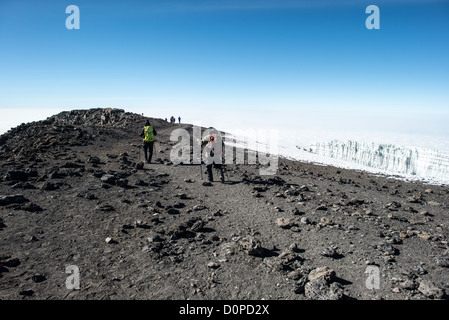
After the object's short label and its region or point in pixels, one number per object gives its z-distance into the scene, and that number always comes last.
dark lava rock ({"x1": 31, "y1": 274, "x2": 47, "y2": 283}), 4.41
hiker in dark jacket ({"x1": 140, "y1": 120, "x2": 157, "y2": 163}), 12.43
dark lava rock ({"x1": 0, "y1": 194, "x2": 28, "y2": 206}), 7.15
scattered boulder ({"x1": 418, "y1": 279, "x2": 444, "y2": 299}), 4.22
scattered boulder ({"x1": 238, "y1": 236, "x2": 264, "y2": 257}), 5.46
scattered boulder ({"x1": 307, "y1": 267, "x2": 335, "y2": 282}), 4.61
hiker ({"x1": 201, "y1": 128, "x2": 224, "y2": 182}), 10.40
